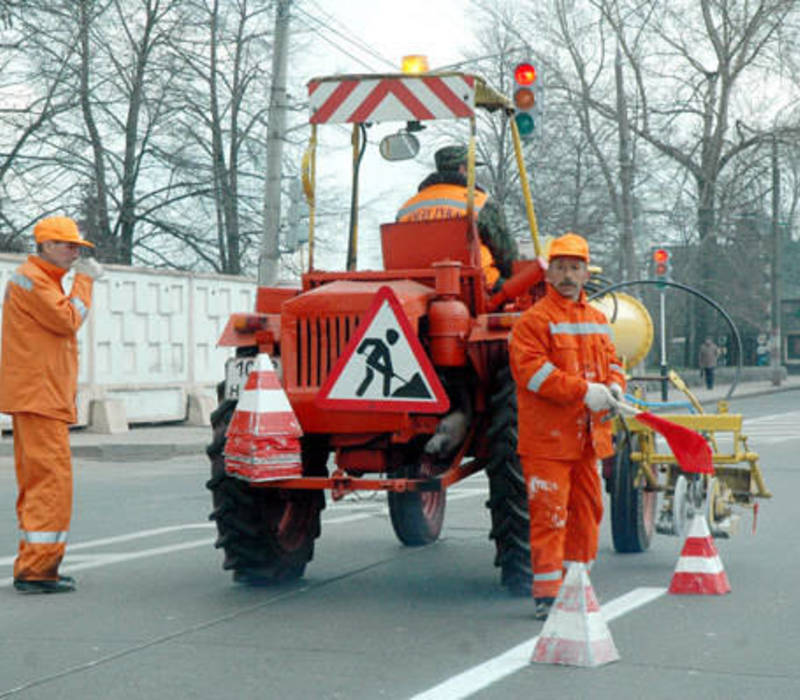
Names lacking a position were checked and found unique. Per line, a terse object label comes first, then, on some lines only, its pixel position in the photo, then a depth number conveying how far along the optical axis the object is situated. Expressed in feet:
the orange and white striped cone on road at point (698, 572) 26.78
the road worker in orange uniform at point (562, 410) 23.67
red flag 25.52
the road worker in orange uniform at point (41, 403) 27.12
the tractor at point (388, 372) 26.05
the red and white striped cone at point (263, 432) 25.41
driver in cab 29.53
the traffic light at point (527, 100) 46.60
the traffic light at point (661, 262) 100.22
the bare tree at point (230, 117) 124.77
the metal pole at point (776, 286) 158.20
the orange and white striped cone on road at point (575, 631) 20.72
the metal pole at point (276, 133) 71.97
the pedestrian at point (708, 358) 147.95
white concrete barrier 75.92
